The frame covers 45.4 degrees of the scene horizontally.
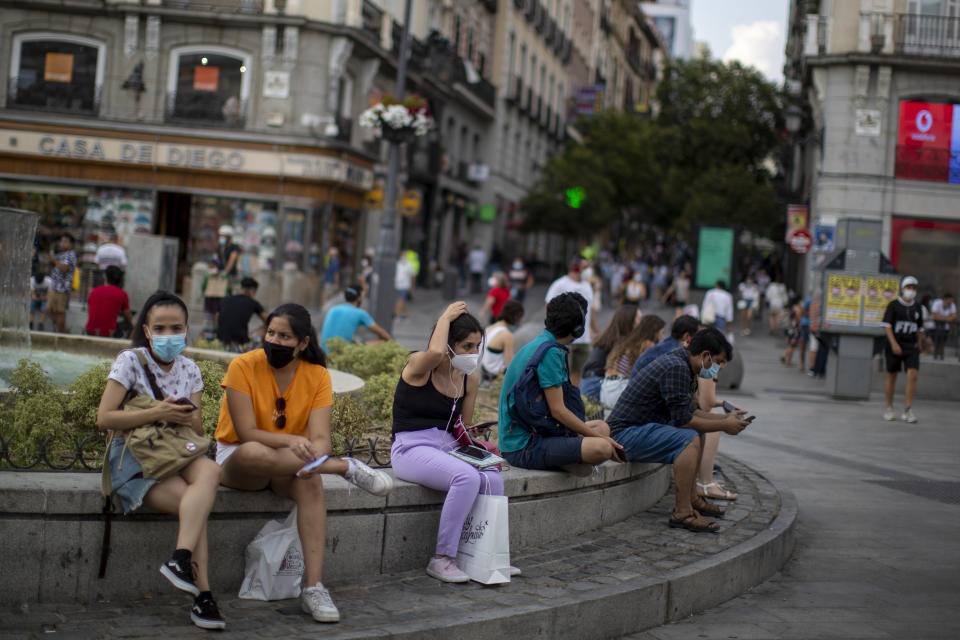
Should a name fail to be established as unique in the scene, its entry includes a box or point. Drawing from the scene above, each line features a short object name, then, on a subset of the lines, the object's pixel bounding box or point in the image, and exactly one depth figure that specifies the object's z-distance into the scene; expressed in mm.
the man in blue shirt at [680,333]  8040
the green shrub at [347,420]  7023
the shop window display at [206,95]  29859
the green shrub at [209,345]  11547
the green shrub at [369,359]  11039
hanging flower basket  20547
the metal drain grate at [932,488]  9648
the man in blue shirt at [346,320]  12906
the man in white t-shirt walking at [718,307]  22062
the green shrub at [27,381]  6426
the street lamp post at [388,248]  19750
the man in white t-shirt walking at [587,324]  14727
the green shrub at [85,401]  6398
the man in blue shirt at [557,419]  6320
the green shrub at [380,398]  8414
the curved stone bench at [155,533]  4773
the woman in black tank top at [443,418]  5613
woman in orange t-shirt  4992
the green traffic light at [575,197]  43812
